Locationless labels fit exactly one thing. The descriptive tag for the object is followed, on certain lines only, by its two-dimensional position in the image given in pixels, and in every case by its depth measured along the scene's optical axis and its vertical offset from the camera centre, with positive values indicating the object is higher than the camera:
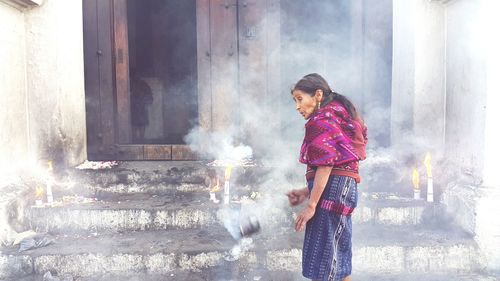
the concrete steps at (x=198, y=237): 4.47 -1.36
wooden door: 6.83 +1.07
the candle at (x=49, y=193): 5.42 -0.88
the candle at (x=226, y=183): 5.34 -0.78
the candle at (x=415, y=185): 5.49 -0.84
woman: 3.19 -0.40
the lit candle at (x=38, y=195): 5.31 -0.91
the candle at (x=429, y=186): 5.31 -0.83
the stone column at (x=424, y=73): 5.67 +0.74
